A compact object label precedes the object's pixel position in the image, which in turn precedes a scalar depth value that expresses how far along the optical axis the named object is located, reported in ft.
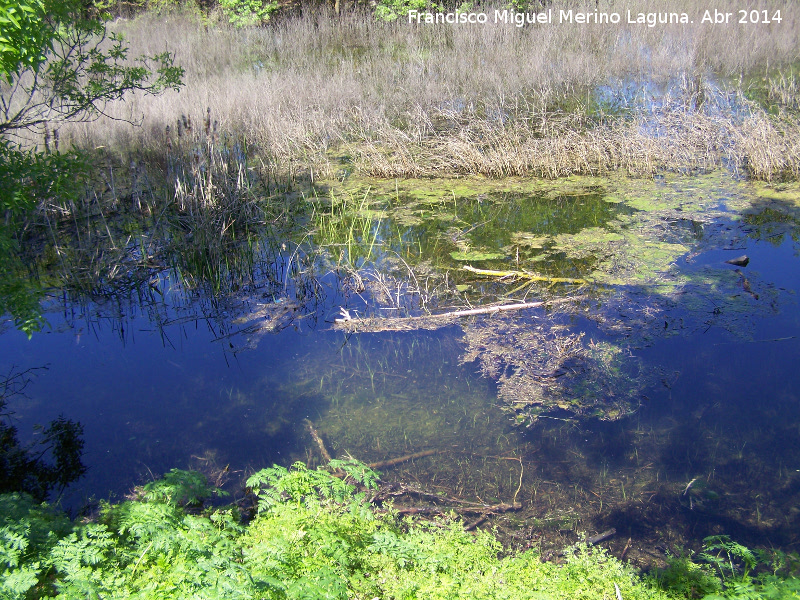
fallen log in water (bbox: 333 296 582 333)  13.39
